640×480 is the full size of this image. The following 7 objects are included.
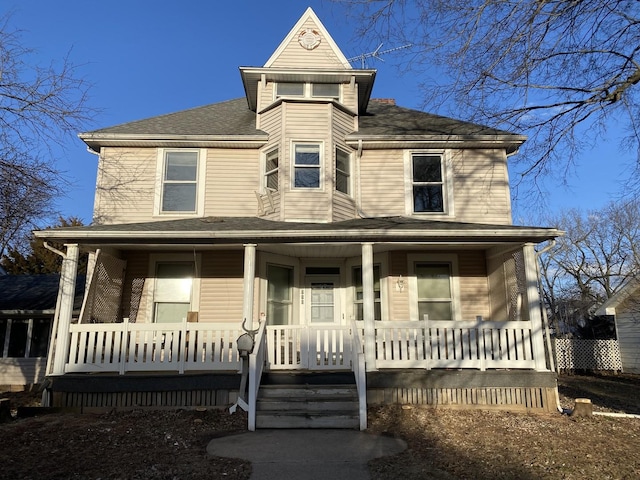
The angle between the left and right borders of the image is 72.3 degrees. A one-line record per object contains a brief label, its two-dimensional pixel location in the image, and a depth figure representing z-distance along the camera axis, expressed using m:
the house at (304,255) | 7.97
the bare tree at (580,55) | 5.83
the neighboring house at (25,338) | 12.44
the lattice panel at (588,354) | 15.78
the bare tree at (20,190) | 7.36
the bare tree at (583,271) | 34.56
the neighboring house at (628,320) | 15.41
